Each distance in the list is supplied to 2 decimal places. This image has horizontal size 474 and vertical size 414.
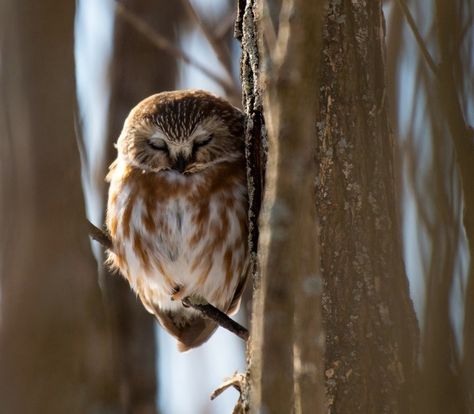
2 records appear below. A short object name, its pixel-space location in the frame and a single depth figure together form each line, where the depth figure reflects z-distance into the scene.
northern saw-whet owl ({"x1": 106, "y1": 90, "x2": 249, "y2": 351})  9.59
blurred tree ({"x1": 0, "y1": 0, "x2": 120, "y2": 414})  4.62
